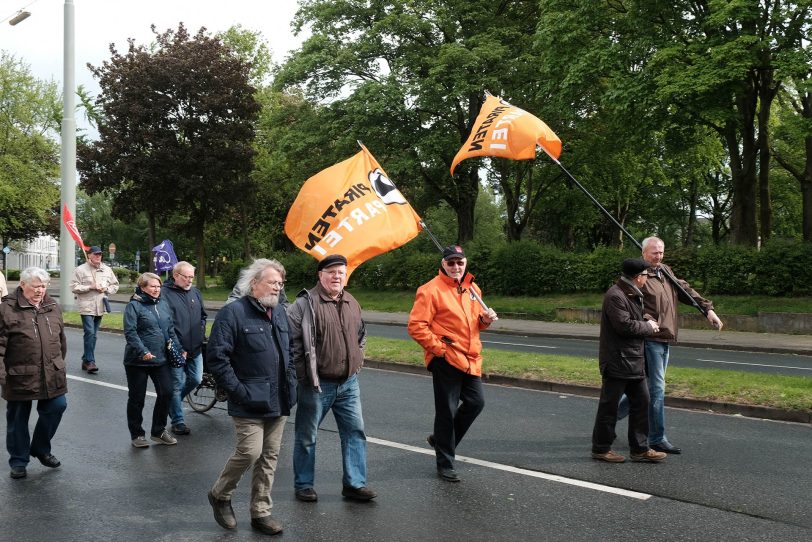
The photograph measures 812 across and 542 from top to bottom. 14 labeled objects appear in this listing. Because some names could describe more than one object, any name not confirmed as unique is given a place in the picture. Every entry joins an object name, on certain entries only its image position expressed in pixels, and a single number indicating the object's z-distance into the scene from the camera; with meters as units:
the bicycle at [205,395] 8.51
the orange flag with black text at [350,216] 7.21
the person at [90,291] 11.96
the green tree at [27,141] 42.84
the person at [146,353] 7.02
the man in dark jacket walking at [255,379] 4.71
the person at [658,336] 6.67
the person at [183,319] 7.57
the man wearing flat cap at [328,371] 5.21
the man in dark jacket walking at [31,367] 5.95
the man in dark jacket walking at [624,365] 6.34
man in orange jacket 5.92
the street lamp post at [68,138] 19.59
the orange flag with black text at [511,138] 9.82
